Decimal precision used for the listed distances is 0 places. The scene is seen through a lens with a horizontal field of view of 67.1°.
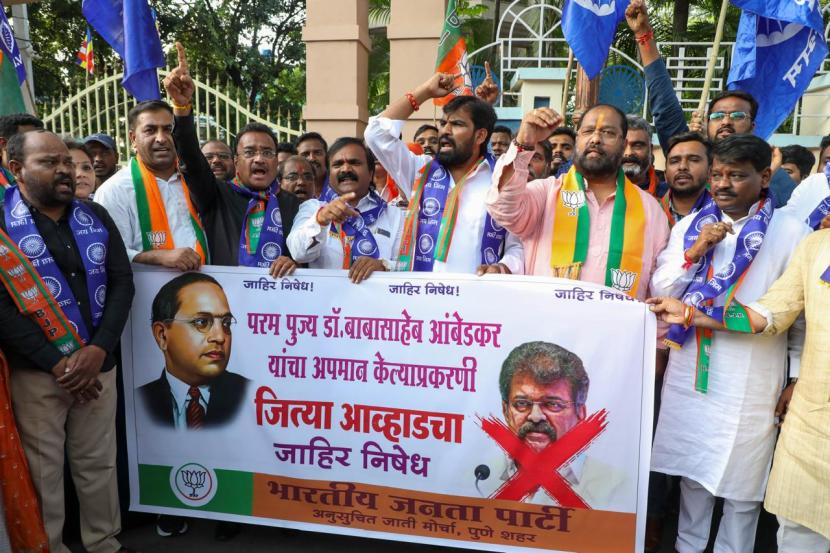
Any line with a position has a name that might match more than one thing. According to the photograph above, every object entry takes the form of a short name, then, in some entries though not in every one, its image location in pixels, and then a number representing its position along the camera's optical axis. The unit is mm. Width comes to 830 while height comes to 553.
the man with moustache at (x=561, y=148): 4938
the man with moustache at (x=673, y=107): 3600
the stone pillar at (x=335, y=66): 7902
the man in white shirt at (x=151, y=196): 3223
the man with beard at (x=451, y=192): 3211
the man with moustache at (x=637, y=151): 3619
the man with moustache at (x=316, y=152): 4461
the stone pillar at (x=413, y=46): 7660
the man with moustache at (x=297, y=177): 3863
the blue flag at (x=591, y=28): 4172
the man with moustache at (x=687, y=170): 3279
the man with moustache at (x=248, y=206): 3316
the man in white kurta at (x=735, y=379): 2695
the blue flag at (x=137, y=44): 4430
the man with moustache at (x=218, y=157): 4328
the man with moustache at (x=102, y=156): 4473
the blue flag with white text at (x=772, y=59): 4137
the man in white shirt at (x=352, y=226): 3078
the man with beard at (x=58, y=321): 2648
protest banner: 2705
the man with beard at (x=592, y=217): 2912
